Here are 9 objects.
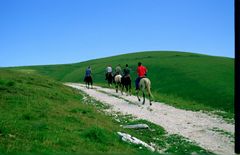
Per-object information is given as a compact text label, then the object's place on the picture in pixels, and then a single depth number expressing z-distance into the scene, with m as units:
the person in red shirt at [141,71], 33.56
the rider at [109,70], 54.51
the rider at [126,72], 40.38
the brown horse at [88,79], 53.00
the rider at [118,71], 48.36
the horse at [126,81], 41.06
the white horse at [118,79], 45.41
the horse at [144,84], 32.59
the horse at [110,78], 54.56
